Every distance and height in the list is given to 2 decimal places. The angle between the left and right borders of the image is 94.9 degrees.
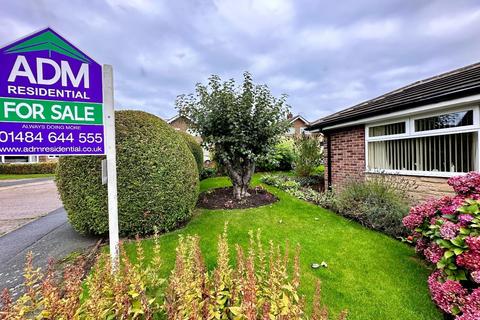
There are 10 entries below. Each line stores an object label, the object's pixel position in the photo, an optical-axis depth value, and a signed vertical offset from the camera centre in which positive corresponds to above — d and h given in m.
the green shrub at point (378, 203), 4.68 -1.16
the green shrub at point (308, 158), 11.52 -0.15
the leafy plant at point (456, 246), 2.21 -1.09
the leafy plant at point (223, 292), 1.47 -1.03
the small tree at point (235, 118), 6.51 +1.17
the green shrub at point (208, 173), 13.57 -1.01
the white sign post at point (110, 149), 2.77 +0.13
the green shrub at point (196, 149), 11.48 +0.44
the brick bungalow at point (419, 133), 4.75 +0.52
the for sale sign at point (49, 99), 2.39 +0.71
